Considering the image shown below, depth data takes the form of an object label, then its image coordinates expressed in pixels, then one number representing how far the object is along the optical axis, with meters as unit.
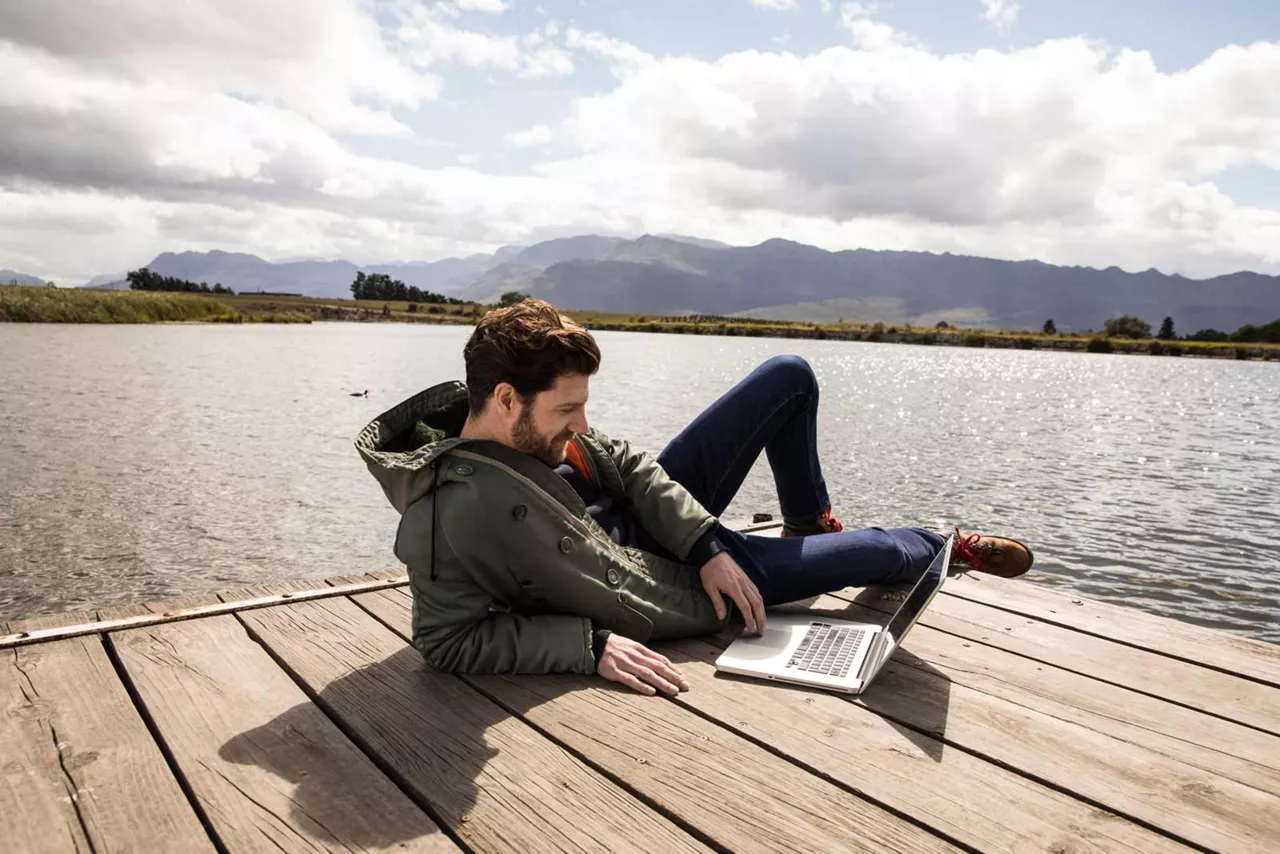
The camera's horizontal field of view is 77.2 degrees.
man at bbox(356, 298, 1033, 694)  3.03
